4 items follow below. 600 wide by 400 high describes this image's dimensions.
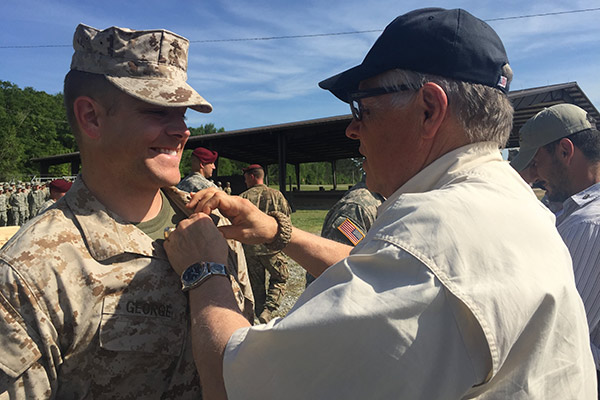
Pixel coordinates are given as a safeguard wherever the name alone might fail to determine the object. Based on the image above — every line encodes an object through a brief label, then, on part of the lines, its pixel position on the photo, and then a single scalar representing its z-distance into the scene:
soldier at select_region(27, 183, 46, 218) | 22.65
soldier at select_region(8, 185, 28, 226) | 21.50
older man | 1.01
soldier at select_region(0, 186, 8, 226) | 20.70
